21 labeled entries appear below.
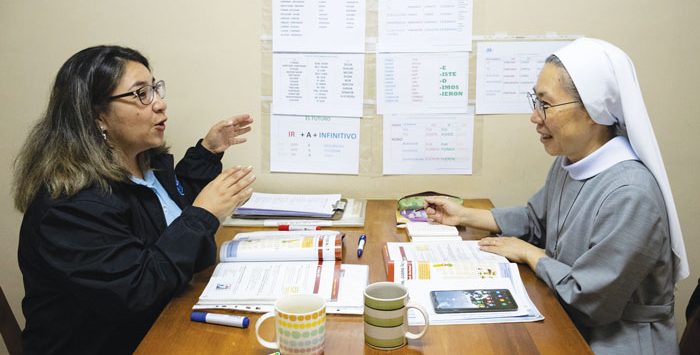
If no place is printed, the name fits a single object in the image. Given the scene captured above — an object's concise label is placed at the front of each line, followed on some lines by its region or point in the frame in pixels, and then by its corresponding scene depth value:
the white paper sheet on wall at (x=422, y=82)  2.00
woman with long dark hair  1.17
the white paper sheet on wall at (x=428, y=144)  2.04
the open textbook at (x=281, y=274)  1.20
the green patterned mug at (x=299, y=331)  0.96
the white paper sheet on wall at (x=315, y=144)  2.07
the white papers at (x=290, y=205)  1.83
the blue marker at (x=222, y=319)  1.11
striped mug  0.99
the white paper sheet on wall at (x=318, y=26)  1.98
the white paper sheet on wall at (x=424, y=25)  1.96
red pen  1.70
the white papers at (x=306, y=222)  1.77
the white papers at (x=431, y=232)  1.61
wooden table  1.02
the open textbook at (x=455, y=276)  1.13
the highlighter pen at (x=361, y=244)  1.49
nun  1.20
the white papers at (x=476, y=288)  1.12
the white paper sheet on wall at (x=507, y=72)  1.97
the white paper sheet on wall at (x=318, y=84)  2.02
